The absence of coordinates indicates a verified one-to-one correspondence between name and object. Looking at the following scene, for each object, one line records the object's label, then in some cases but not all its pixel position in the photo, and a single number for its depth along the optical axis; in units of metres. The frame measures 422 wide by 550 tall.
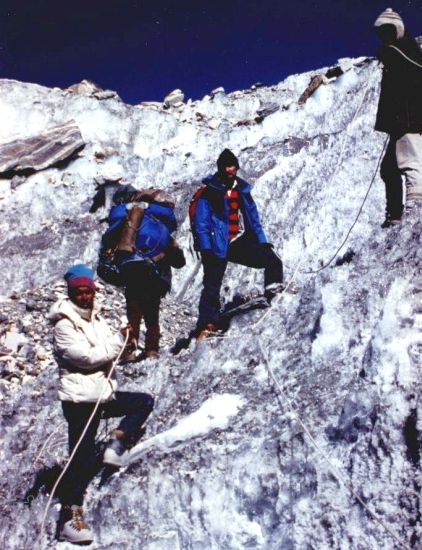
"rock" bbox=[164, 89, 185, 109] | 28.94
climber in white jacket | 4.07
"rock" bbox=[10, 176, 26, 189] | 22.77
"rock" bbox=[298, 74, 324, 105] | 18.97
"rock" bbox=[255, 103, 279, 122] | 20.79
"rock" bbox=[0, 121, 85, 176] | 23.14
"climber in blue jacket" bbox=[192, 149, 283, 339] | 5.94
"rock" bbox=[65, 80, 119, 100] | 27.45
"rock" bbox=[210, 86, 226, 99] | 30.10
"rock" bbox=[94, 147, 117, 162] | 23.14
